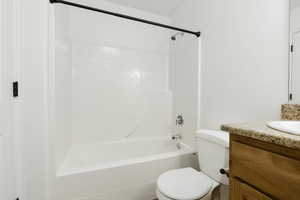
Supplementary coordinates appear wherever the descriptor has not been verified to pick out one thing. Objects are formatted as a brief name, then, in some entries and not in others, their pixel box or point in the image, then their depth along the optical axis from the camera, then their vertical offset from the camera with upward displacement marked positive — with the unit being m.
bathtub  1.30 -0.70
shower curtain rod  1.29 +0.77
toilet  1.10 -0.63
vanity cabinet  0.55 -0.29
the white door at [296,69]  1.07 +0.18
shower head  2.26 +0.85
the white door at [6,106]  0.88 -0.06
